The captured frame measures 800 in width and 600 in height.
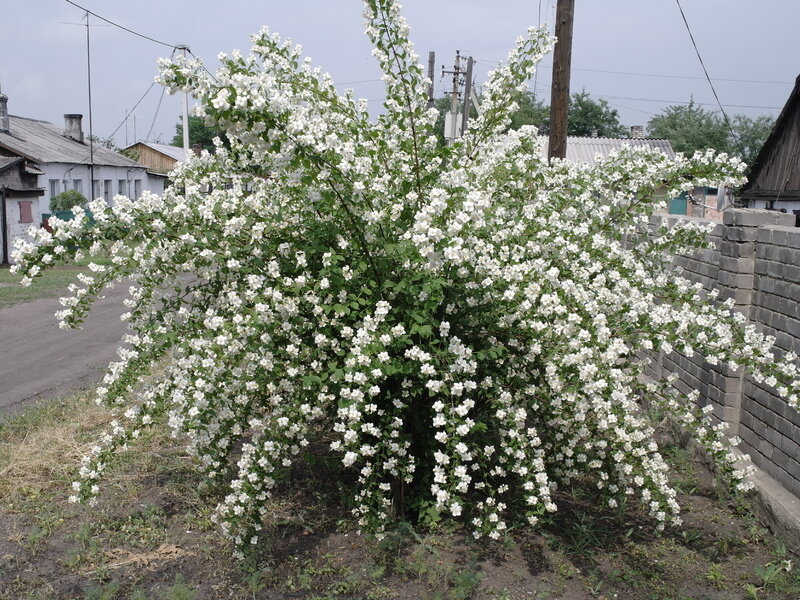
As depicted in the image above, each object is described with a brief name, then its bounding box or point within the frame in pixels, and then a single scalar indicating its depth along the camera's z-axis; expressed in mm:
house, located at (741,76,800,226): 25766
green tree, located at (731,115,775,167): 55281
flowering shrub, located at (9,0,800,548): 4082
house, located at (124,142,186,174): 58062
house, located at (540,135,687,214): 39594
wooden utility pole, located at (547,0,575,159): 9656
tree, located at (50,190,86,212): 30844
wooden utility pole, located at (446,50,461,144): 24728
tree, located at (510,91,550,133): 60534
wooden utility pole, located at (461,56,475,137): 31873
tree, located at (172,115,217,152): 80325
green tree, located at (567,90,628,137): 68562
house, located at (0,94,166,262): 25594
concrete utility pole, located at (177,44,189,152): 24284
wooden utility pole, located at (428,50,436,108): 40025
